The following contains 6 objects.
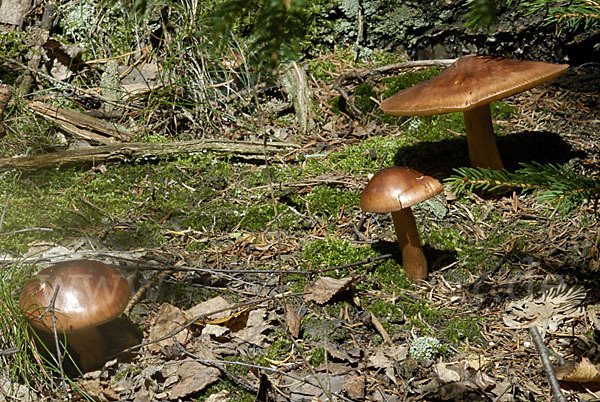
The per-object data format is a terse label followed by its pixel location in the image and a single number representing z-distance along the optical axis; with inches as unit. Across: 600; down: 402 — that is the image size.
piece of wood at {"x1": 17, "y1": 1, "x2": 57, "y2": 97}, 176.4
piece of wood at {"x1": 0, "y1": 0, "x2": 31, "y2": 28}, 190.4
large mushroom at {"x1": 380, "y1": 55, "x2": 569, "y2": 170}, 121.5
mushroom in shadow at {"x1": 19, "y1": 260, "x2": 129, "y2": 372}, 91.0
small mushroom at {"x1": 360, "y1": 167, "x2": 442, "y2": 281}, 102.6
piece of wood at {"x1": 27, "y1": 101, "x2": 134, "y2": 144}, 164.6
